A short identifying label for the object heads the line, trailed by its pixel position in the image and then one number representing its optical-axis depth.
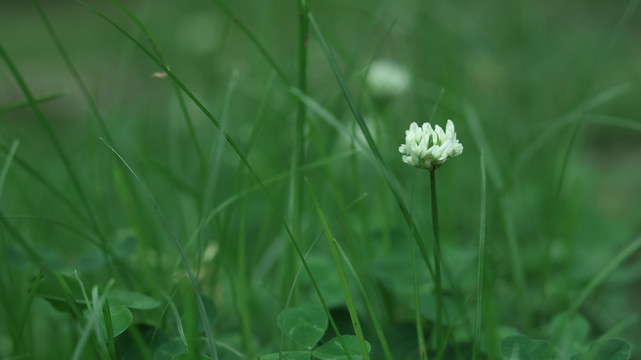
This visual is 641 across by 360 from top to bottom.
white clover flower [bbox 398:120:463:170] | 0.50
